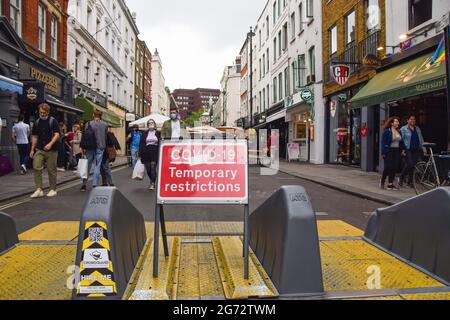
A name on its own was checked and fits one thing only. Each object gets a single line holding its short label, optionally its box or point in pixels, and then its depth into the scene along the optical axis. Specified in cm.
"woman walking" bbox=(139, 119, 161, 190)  937
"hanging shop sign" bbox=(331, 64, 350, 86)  1573
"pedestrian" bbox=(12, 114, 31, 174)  1288
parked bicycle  727
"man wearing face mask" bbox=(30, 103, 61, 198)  780
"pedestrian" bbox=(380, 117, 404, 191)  938
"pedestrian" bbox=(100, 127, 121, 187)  901
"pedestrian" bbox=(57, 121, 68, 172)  1457
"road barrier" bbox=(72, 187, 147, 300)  259
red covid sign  314
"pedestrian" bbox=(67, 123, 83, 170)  1414
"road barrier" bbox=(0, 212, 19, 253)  378
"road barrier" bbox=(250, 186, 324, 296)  272
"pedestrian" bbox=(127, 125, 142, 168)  1405
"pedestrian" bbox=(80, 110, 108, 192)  867
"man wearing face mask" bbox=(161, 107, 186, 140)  973
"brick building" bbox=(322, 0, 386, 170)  1446
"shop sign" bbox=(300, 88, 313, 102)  2100
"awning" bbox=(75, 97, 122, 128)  2042
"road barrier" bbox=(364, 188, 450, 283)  295
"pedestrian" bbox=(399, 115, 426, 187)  916
